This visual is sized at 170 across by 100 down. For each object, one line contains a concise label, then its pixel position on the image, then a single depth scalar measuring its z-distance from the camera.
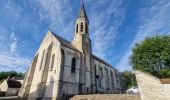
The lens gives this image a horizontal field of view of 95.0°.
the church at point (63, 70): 12.17
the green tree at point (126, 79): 27.89
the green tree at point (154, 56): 13.17
